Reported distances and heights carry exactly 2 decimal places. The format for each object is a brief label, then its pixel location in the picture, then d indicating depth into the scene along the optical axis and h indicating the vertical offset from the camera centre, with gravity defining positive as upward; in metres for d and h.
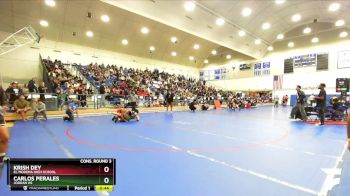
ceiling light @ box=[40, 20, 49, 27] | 16.71 +5.97
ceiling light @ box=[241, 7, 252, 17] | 16.19 +6.86
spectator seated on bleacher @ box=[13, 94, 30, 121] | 9.55 -0.55
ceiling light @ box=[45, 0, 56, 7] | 13.70 +6.45
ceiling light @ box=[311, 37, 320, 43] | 24.80 +6.88
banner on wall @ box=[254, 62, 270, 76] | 29.42 +3.98
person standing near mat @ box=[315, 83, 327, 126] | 8.91 -0.23
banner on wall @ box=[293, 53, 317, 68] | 25.38 +4.56
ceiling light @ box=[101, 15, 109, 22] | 17.19 +6.61
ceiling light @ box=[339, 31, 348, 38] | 22.64 +6.94
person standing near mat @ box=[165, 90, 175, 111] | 15.42 -0.21
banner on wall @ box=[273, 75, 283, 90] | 28.28 +1.93
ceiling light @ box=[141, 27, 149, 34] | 20.37 +6.66
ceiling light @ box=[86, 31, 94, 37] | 19.54 +5.99
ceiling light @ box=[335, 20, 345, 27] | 20.62 +7.56
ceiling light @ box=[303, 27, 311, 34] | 24.34 +7.92
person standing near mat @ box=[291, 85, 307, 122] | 9.64 -0.42
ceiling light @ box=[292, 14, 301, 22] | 20.43 +8.12
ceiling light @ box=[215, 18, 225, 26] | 16.64 +6.18
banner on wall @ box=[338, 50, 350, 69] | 22.72 +4.19
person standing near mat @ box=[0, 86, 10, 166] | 1.89 -0.44
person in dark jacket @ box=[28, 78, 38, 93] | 11.55 +0.44
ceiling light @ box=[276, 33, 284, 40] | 26.12 +7.75
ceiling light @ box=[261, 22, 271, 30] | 20.76 +7.32
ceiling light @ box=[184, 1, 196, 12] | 13.63 +6.15
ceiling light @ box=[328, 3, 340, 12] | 16.60 +7.52
